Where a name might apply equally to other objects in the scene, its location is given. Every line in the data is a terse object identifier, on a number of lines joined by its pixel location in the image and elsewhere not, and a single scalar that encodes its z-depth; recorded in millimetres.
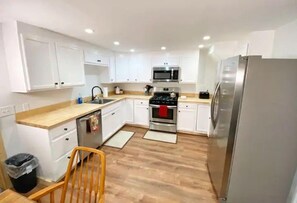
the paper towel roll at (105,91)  3824
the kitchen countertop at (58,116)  1858
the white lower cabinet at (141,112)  3842
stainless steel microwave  3658
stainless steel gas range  3543
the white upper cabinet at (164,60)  3680
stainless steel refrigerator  1329
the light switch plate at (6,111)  1805
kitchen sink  3316
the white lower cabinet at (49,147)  1851
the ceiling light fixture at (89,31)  2045
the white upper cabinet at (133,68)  3959
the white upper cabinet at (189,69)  3551
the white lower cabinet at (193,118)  3373
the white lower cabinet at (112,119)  3039
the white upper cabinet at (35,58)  1760
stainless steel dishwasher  2318
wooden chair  964
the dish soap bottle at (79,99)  3029
